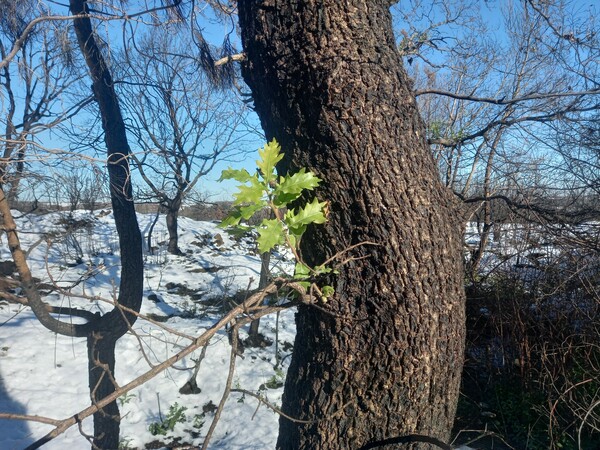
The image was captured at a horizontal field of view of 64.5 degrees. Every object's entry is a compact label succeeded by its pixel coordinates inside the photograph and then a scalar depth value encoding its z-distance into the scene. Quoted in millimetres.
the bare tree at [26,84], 3496
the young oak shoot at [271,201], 1386
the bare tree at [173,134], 6241
